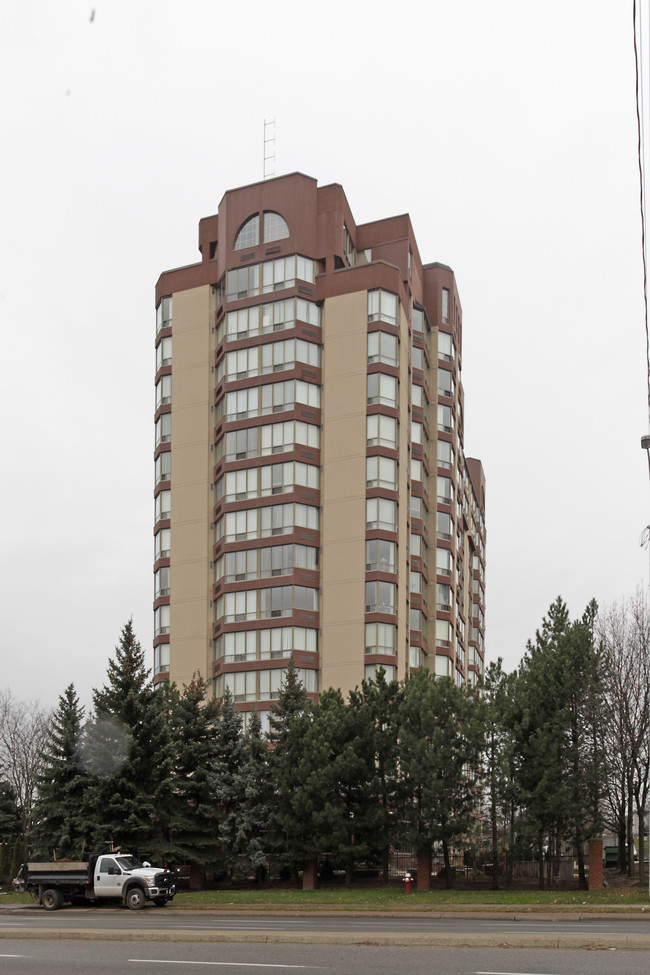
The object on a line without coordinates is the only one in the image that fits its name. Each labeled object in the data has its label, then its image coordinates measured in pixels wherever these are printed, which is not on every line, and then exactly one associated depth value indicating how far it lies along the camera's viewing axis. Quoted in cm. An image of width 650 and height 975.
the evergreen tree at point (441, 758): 4362
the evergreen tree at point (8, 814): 7262
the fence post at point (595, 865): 4297
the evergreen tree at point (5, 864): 6162
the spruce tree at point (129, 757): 4541
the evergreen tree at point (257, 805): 4834
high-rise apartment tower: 6831
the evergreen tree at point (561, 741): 4322
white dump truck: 3538
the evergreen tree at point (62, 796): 4572
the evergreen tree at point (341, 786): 4534
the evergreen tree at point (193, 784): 4850
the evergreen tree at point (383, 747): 4612
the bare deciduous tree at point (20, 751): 8094
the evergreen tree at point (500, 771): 4356
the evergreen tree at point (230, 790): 4884
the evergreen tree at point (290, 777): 4619
